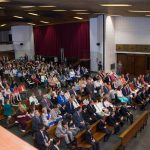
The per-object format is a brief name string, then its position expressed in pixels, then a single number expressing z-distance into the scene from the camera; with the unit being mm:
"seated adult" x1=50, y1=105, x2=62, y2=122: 8953
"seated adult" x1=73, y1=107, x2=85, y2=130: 8539
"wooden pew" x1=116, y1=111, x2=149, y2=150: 7477
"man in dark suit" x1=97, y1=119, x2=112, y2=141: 8320
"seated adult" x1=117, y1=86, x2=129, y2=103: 11805
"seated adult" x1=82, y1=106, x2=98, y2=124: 9255
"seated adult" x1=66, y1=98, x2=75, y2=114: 9820
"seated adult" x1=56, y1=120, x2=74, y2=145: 7781
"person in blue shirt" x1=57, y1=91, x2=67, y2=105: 10838
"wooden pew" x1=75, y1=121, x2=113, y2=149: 7407
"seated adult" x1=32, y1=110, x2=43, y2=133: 8312
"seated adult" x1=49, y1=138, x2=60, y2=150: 6973
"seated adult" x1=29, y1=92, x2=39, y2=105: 10492
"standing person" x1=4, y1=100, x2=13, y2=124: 9539
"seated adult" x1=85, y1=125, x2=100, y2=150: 7425
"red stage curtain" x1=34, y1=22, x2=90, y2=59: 22309
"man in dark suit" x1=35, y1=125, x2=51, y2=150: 7113
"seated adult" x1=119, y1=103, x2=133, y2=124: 9702
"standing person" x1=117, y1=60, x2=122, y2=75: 19406
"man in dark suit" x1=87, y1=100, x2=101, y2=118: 9547
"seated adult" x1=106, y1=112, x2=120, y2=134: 8912
